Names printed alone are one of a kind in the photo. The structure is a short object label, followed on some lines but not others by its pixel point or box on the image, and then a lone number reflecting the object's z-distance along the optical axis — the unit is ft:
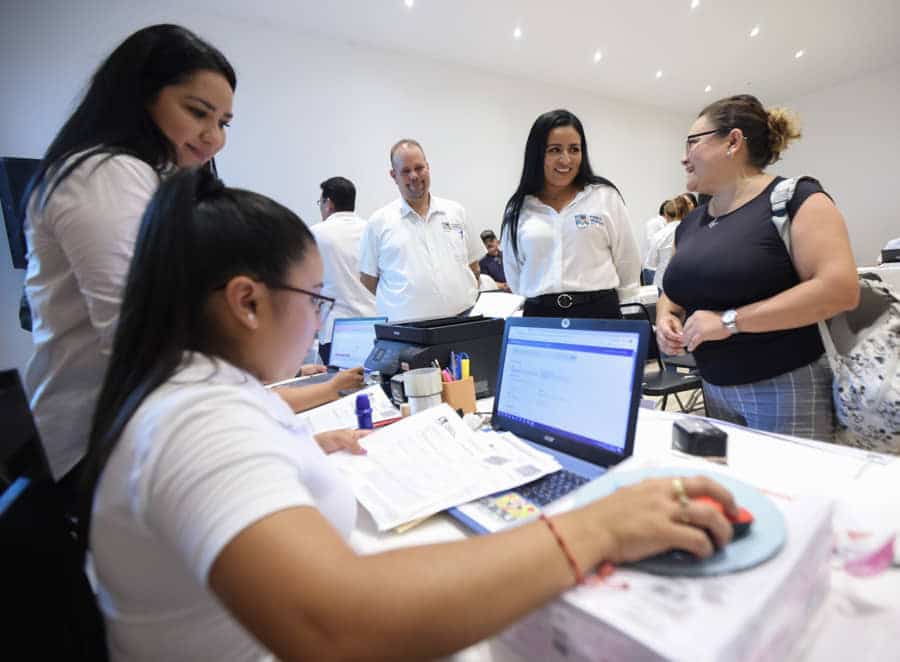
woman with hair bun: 3.71
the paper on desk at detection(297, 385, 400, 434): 4.05
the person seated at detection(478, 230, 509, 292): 17.71
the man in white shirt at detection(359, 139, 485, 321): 8.02
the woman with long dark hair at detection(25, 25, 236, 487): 2.75
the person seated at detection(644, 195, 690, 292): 14.89
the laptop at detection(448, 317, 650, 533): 2.43
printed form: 2.43
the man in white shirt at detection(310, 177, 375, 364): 9.03
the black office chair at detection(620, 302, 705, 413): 7.59
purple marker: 3.59
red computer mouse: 1.51
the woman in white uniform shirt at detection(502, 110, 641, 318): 6.22
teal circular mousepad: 1.40
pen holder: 3.92
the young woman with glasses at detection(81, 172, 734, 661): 1.18
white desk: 1.49
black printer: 4.43
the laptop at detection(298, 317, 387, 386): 6.59
